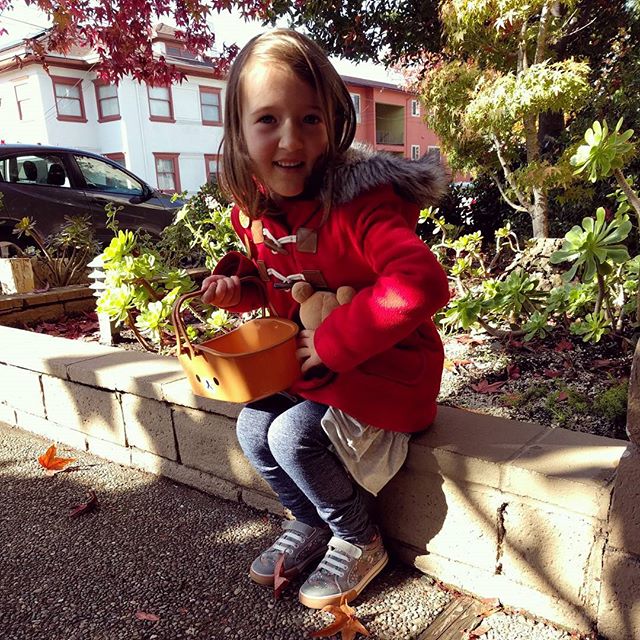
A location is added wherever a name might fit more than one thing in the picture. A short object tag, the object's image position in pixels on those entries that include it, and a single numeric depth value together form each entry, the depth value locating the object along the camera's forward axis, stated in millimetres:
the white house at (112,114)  19031
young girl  1354
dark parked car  6832
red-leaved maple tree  3922
